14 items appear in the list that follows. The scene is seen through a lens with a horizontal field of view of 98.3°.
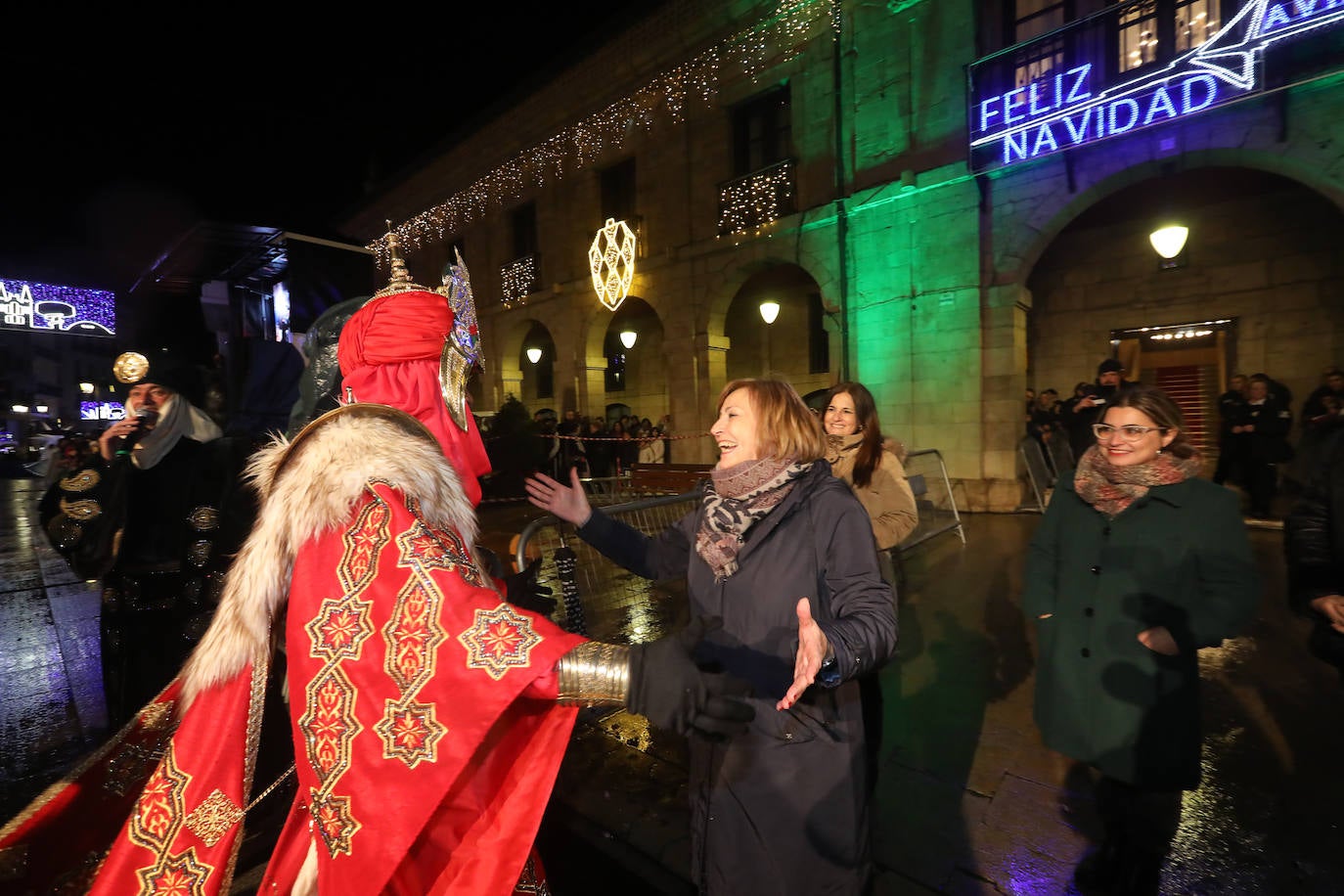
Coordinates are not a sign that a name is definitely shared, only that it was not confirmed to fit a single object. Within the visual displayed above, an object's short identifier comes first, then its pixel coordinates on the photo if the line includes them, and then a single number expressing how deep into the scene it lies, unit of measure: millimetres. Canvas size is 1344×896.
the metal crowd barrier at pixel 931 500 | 7147
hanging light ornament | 13906
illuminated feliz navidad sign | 6961
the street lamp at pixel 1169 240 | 8164
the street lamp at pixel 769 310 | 12805
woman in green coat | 2090
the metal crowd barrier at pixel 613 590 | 3715
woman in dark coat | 1632
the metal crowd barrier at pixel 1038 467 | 9070
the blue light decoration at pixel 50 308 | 10938
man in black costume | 3004
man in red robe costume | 1157
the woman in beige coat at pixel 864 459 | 3221
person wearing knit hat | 6984
